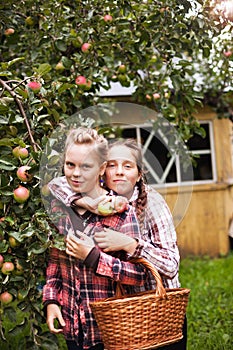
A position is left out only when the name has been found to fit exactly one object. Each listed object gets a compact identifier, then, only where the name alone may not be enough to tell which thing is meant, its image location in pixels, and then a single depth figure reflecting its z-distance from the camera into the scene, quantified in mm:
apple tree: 1905
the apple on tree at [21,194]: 1836
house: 6051
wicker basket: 1561
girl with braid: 1616
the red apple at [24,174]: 1823
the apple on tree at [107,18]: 2635
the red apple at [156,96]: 3104
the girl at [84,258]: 1625
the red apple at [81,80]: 2509
